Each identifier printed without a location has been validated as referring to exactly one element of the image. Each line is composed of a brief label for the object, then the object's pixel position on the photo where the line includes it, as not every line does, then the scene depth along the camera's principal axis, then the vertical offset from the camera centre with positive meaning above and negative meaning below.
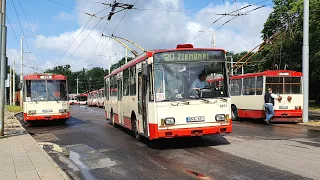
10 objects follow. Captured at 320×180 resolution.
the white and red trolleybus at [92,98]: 67.75 -1.10
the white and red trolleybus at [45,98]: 20.88 -0.28
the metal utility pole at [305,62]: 19.50 +1.55
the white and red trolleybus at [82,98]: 99.62 -1.44
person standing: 19.67 -0.64
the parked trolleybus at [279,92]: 20.34 -0.02
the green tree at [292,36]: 35.73 +5.40
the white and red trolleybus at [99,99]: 59.11 -1.12
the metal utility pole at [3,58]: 14.37 +1.37
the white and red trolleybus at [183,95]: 10.60 -0.09
